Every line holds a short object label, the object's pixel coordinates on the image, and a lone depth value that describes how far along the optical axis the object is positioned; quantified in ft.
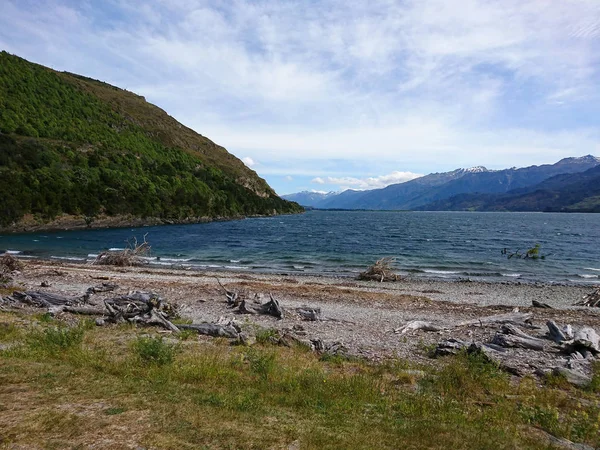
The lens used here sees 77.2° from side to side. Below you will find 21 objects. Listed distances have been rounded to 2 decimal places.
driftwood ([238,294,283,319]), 67.83
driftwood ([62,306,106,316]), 59.67
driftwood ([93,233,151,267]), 145.38
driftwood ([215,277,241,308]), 73.77
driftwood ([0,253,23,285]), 87.45
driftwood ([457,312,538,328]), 64.44
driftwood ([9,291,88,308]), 63.21
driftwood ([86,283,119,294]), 79.41
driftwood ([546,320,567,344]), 52.09
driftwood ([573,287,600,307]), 89.97
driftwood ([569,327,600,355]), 46.75
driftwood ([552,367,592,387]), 37.17
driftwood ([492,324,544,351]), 49.37
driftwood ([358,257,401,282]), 126.31
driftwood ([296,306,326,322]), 65.92
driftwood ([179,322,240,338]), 50.85
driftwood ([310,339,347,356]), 45.19
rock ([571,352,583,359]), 44.71
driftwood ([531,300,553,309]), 85.30
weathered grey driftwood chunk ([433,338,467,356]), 45.65
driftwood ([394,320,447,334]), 59.31
